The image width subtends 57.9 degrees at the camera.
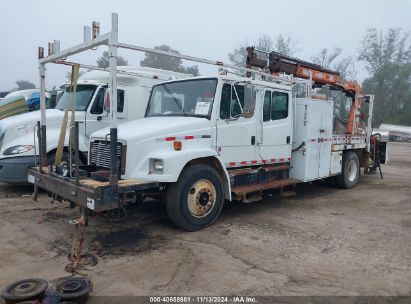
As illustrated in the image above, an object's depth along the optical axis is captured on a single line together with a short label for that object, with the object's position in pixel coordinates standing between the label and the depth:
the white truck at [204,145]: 5.07
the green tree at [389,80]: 46.97
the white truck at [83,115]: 8.04
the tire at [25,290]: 3.47
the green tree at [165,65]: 39.03
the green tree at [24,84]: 62.25
